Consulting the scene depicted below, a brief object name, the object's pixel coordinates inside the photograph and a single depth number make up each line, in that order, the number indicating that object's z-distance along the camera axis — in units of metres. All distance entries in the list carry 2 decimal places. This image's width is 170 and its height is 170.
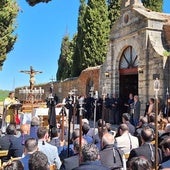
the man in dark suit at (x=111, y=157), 5.80
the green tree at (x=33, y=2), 15.71
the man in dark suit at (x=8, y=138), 7.68
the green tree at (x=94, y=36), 28.58
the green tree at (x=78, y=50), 29.77
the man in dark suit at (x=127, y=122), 9.10
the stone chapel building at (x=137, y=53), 16.20
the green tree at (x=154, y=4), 29.28
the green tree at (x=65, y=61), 38.97
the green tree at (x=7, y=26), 18.80
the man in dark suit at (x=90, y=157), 4.37
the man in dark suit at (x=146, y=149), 5.89
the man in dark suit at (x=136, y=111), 15.16
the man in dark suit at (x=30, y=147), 5.50
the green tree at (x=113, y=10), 31.64
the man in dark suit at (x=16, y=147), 7.32
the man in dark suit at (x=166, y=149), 5.26
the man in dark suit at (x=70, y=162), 5.38
